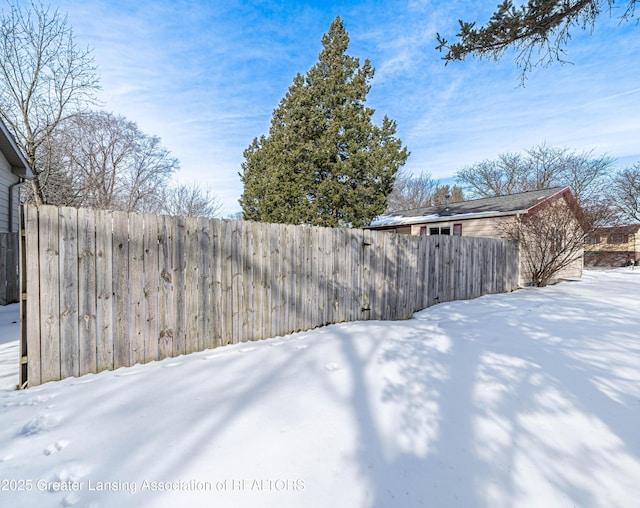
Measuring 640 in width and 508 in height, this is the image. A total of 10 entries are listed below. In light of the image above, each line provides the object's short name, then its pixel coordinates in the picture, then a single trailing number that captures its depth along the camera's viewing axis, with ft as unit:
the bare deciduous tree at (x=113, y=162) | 47.88
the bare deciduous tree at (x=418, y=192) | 97.09
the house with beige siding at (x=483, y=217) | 36.44
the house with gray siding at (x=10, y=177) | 24.65
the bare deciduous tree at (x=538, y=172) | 77.92
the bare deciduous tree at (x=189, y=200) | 65.49
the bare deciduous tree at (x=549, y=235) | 32.09
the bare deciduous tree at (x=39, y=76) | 36.09
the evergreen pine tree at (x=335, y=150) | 35.60
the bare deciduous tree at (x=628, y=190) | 75.60
